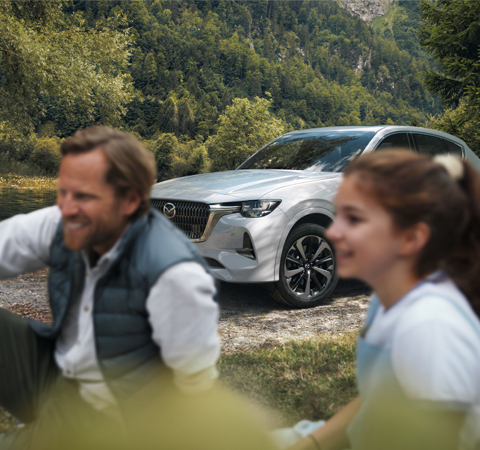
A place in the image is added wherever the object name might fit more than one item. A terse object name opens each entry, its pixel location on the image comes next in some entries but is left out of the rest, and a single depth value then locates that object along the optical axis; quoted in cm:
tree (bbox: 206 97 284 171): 6103
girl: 107
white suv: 469
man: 149
